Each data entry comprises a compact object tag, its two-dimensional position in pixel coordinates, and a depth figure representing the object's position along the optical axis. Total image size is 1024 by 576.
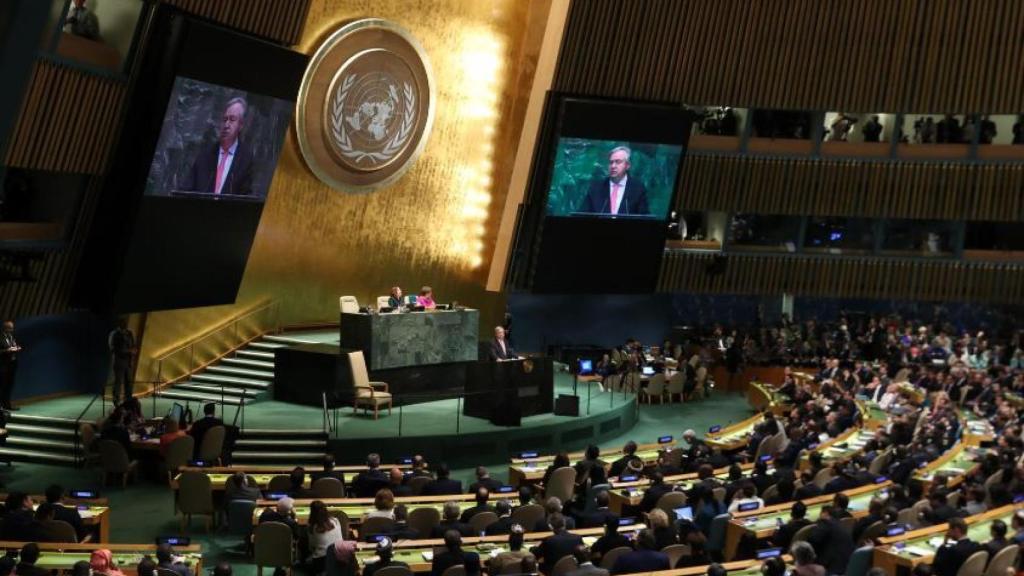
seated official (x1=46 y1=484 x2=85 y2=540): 12.17
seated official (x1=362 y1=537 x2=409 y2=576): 10.64
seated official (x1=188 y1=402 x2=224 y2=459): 17.05
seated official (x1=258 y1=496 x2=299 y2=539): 12.51
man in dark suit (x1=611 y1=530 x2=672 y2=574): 11.05
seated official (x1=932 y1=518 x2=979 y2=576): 11.64
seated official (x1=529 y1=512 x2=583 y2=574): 11.34
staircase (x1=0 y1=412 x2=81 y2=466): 17.70
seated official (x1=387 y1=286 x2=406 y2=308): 21.50
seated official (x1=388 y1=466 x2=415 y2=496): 14.27
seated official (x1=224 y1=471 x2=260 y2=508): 13.76
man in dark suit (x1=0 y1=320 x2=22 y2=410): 18.03
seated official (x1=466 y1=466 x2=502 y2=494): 14.66
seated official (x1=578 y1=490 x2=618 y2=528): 13.34
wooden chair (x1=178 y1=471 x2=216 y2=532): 14.38
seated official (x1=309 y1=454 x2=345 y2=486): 14.58
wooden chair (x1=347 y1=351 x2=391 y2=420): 19.83
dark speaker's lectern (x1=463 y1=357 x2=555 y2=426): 20.23
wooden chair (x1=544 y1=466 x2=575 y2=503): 15.48
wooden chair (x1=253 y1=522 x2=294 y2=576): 12.29
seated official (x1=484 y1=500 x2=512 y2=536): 12.38
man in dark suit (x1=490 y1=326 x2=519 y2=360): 20.91
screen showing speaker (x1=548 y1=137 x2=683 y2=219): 25.30
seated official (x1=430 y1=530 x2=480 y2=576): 10.75
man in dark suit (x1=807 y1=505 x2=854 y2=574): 12.20
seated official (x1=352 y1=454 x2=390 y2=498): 14.64
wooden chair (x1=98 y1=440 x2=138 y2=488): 16.39
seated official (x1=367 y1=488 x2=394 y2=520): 12.69
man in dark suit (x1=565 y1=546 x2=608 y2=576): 10.31
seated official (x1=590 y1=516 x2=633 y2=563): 11.60
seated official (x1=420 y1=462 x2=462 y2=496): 14.41
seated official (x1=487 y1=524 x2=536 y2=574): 10.71
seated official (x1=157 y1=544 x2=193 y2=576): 10.37
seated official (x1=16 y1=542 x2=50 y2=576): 9.84
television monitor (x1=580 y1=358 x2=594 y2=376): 24.42
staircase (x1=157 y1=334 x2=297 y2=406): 20.86
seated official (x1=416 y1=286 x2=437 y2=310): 21.92
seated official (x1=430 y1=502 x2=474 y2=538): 12.27
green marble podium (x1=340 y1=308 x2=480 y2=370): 20.72
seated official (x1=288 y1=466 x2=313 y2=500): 14.04
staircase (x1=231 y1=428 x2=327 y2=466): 18.17
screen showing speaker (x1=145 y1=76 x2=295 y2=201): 18.09
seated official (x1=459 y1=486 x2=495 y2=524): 12.81
